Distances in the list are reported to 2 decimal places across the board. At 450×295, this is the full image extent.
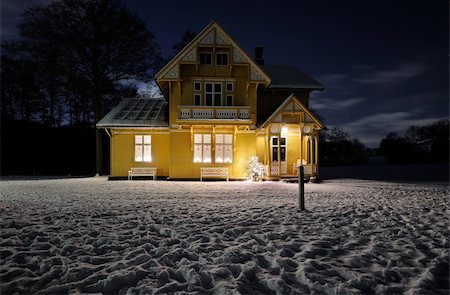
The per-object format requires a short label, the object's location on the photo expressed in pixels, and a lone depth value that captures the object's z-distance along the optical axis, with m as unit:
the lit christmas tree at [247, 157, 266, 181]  17.58
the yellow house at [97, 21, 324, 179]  17.64
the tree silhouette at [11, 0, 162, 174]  19.59
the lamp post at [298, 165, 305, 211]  7.62
